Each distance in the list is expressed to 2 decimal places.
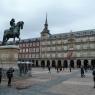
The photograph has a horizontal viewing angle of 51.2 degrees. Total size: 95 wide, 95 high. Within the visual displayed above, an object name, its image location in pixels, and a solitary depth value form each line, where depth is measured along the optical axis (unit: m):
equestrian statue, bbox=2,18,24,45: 11.57
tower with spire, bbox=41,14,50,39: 48.13
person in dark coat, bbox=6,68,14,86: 8.07
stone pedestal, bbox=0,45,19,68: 10.76
